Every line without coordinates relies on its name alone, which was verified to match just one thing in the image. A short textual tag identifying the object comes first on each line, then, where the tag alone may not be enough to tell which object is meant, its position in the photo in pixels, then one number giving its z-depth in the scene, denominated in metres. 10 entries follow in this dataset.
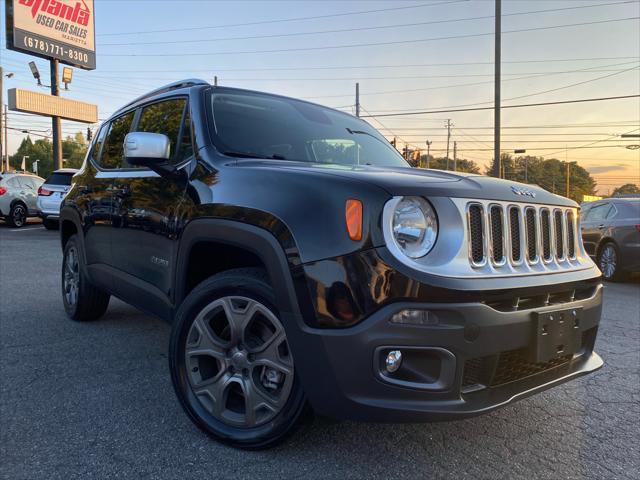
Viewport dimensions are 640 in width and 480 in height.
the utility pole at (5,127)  59.74
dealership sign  22.69
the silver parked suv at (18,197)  15.86
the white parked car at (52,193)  14.28
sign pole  24.31
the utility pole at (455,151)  80.23
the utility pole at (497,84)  19.73
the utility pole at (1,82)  31.36
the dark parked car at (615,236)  8.26
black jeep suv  1.96
